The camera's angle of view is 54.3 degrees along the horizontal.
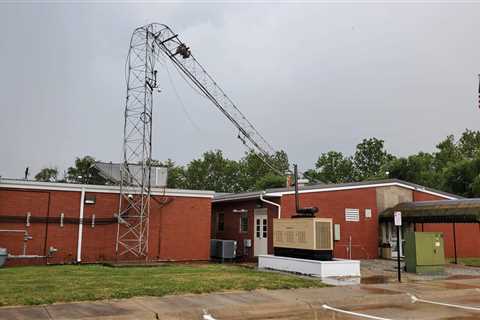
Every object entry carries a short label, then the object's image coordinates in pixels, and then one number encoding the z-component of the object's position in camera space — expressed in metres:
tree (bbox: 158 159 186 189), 70.38
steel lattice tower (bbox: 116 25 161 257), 19.70
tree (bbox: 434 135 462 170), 58.16
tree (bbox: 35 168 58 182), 71.38
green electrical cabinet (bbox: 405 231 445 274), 16.92
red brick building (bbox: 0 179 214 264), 18.06
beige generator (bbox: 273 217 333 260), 16.17
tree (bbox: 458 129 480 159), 58.47
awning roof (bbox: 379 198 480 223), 19.84
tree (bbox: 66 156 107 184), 58.77
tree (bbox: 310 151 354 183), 66.88
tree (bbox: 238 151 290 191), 69.69
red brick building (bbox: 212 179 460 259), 21.97
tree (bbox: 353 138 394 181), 66.43
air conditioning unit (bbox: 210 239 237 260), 22.19
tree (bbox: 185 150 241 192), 70.44
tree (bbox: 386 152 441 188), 53.06
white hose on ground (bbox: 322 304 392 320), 9.41
